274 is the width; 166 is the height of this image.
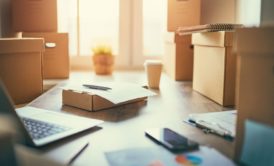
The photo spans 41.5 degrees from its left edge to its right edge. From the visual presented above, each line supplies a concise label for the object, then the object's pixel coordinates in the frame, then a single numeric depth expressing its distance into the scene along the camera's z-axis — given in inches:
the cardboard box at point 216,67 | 47.5
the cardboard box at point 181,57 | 71.1
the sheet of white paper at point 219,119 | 35.0
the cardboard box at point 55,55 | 72.4
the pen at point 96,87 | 47.5
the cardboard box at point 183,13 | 76.7
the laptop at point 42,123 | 26.1
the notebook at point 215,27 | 49.1
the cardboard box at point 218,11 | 80.9
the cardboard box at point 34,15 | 74.1
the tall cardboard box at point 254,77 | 24.9
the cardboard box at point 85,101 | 43.2
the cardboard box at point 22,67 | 53.7
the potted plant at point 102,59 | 79.4
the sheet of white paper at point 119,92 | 43.6
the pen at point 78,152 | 27.3
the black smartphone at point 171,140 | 29.3
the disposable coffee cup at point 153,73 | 62.7
